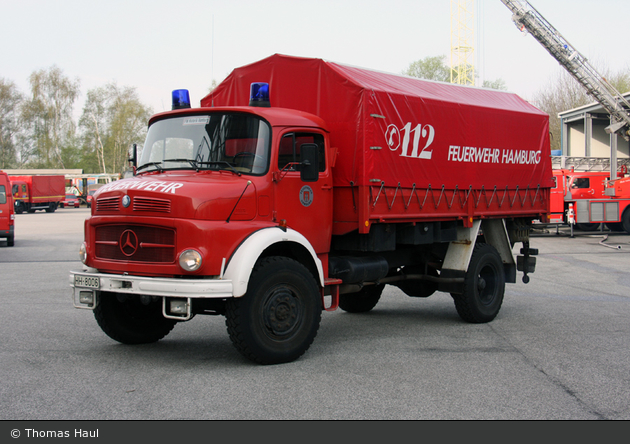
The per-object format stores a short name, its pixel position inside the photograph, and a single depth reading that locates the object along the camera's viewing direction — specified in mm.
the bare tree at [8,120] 79812
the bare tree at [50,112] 80062
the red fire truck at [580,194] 27406
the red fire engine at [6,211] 22250
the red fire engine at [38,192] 52281
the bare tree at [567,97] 62156
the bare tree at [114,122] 81062
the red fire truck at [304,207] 6223
